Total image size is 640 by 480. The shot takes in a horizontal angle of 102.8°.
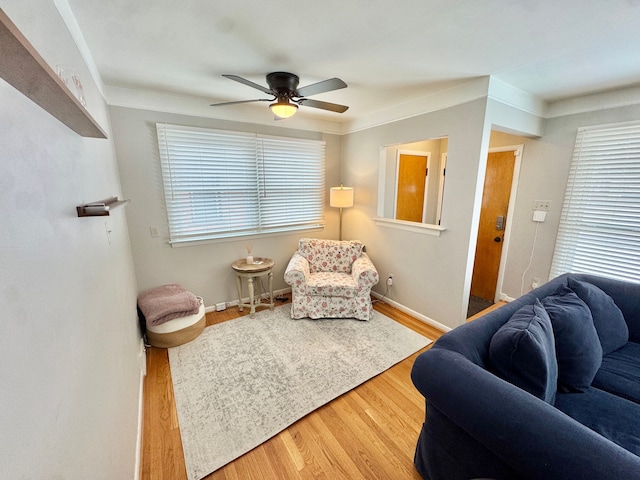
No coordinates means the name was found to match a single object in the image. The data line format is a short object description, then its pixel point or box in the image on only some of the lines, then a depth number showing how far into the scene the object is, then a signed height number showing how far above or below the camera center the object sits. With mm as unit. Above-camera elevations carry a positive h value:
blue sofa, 818 -810
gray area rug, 1631 -1506
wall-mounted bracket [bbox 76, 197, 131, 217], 926 -74
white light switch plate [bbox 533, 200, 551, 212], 2939 -150
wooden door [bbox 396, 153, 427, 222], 3766 +65
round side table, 2977 -956
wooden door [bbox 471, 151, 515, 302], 3305 -419
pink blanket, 2346 -1072
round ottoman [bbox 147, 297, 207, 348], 2402 -1335
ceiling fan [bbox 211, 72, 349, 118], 2057 +784
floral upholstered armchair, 2916 -1148
